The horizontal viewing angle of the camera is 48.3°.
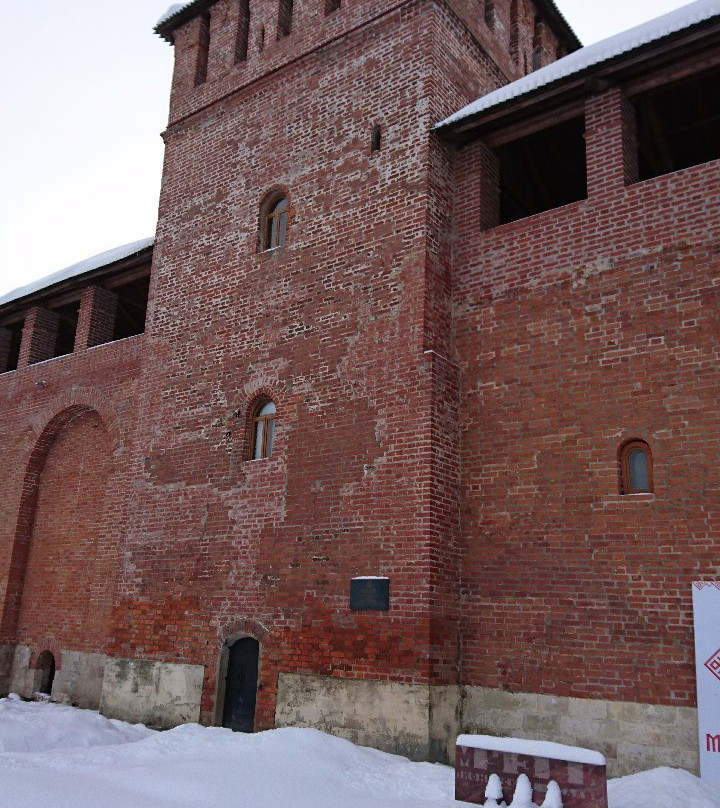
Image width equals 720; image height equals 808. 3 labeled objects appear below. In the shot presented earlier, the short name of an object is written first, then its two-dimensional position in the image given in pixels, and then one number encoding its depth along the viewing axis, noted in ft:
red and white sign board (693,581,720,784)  22.36
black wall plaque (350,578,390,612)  28.02
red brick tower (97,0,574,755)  28.40
